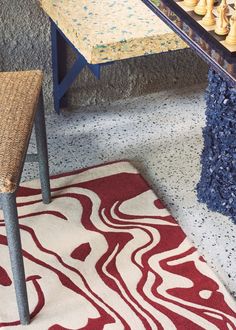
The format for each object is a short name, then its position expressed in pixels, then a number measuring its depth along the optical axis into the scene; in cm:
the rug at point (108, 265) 162
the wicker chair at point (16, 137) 140
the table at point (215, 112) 133
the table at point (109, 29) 177
